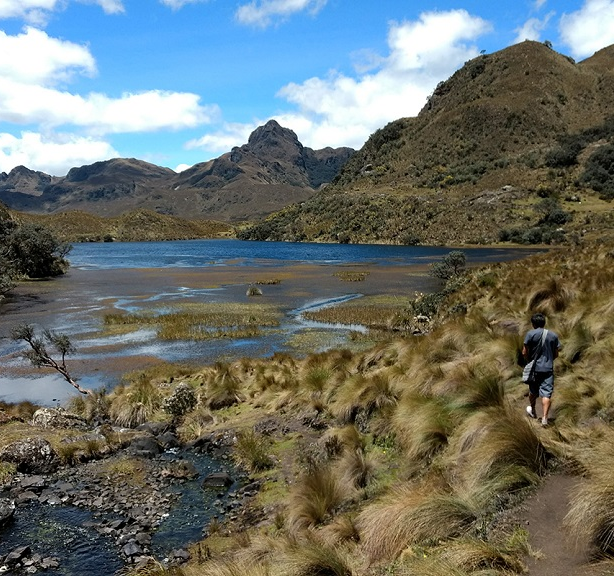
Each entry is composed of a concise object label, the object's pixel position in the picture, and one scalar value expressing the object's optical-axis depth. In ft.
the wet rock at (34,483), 40.75
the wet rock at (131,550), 30.45
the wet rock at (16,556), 30.01
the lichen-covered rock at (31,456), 44.16
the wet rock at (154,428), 54.39
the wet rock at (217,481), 40.52
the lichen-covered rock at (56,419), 55.26
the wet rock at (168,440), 50.46
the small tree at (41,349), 67.62
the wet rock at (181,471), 42.55
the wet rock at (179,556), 29.35
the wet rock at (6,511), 34.86
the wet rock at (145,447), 47.32
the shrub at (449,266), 166.40
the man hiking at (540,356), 30.07
